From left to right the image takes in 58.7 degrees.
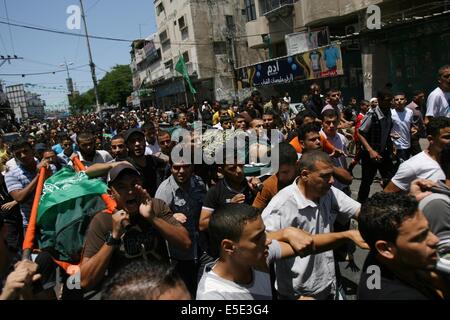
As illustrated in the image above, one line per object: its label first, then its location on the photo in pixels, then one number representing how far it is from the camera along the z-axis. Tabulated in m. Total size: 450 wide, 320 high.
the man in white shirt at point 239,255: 1.91
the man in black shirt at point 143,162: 4.48
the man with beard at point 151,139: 6.64
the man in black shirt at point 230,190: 3.14
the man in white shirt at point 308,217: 2.50
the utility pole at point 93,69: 26.05
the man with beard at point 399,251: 1.76
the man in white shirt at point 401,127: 6.22
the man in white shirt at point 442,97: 5.40
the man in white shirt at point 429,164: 3.21
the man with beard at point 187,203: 3.21
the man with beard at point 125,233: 2.19
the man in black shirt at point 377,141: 5.54
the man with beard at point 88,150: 4.89
